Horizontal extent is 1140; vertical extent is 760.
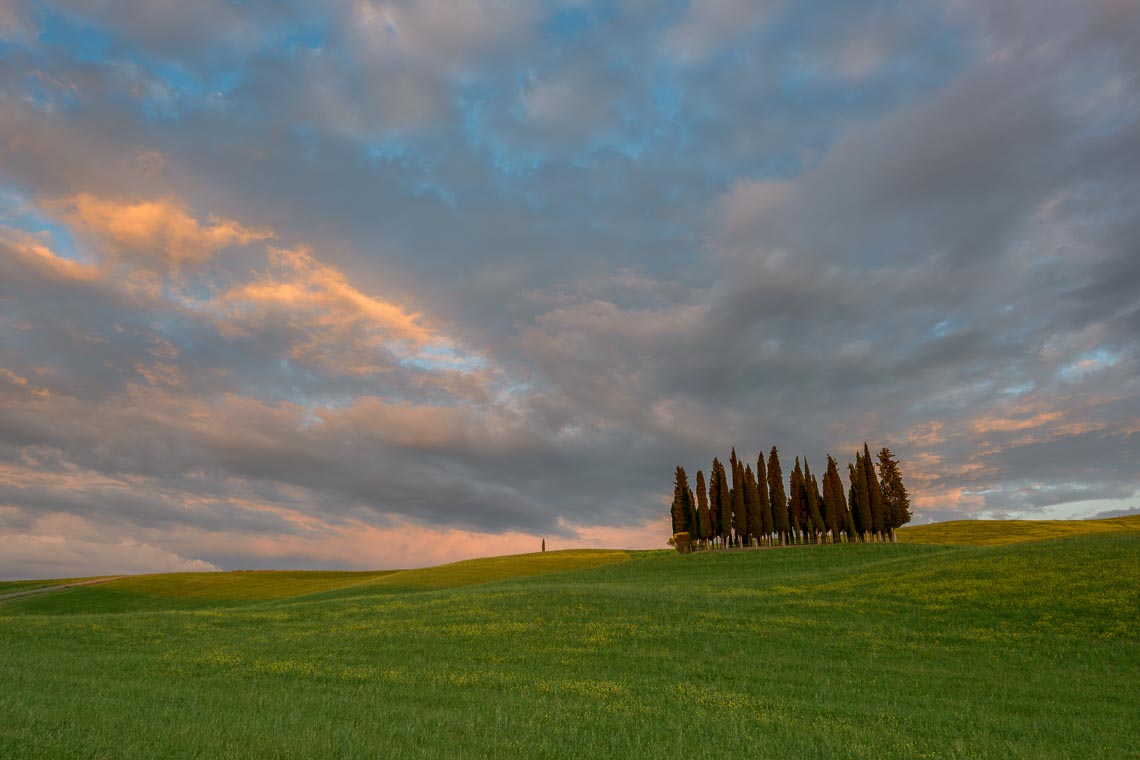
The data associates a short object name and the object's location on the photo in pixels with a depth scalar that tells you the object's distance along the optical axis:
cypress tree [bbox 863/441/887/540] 83.59
